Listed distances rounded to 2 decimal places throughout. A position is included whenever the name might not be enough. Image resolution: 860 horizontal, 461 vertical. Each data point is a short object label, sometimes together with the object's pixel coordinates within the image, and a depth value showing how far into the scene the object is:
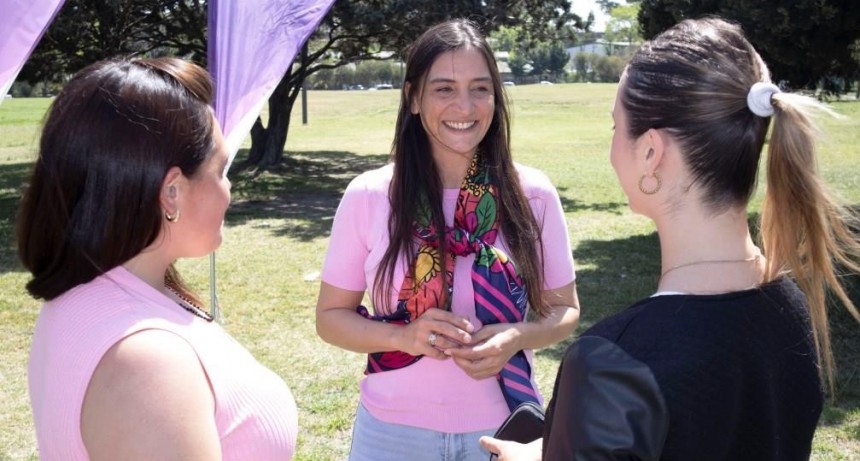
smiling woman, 2.31
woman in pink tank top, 1.36
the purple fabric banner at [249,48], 3.74
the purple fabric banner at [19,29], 3.32
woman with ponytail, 1.27
